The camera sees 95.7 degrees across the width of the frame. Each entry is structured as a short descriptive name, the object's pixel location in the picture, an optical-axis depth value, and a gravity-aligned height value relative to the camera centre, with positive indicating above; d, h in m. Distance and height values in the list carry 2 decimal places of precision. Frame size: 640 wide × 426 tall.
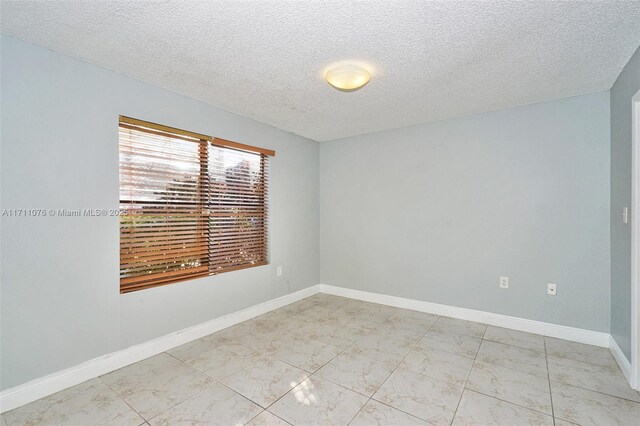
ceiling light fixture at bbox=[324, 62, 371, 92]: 2.28 +1.09
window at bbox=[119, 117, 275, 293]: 2.54 +0.07
